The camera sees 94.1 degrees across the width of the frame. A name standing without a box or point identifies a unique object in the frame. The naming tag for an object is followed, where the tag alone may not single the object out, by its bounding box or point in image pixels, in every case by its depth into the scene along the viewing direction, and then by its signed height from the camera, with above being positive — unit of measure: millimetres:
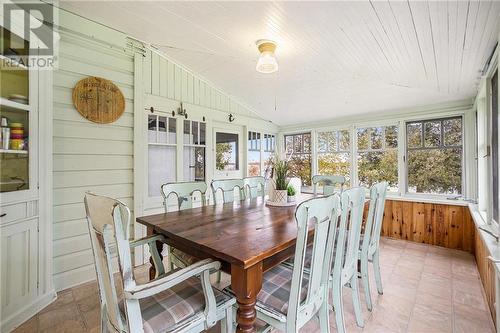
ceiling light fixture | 2246 +1086
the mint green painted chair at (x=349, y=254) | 1444 -618
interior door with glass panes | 3939 +301
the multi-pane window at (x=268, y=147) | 4874 +454
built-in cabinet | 1740 -228
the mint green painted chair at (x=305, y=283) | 1118 -660
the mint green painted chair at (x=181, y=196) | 1841 -265
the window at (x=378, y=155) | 3898 +210
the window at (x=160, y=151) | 3086 +237
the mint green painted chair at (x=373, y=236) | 1928 -608
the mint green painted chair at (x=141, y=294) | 931 -614
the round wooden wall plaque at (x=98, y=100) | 2418 +757
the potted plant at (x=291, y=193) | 2473 -278
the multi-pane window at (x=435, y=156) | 3389 +170
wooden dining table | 1144 -414
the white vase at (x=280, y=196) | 2378 -290
